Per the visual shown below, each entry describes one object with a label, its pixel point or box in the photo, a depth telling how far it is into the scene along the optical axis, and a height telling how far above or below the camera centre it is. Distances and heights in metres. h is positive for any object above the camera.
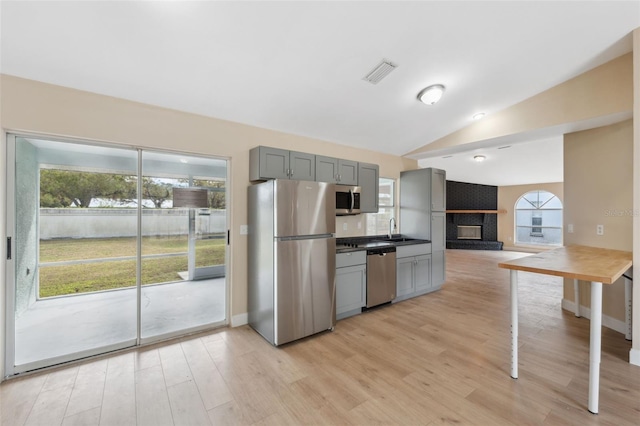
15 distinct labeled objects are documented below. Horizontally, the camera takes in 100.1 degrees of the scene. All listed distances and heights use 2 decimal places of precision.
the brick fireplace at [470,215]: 10.05 -0.05
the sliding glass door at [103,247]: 2.41 -0.37
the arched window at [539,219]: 9.04 -0.17
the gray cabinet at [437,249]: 4.68 -0.63
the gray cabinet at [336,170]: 3.62 +0.60
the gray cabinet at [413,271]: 4.11 -0.93
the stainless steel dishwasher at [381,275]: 3.73 -0.89
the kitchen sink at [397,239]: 4.71 -0.46
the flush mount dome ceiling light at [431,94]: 3.11 +1.41
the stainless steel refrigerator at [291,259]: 2.81 -0.52
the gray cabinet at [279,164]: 3.18 +0.59
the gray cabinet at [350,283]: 3.42 -0.93
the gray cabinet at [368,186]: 4.17 +0.43
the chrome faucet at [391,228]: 4.95 -0.26
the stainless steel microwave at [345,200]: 3.91 +0.19
